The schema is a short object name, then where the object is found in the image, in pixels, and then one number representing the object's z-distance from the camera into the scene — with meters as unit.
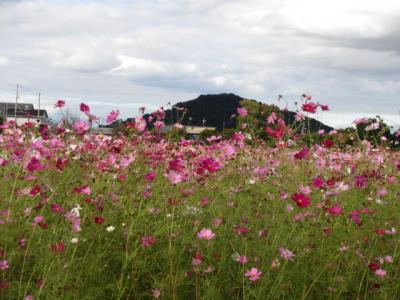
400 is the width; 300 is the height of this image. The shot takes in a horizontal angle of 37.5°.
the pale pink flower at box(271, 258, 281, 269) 3.27
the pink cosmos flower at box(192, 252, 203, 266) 3.25
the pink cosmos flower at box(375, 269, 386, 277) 3.43
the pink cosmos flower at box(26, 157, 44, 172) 3.40
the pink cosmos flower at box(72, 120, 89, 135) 4.21
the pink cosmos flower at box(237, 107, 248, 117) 5.61
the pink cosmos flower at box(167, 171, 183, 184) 3.89
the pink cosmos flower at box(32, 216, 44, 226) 3.27
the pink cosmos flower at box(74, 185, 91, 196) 3.73
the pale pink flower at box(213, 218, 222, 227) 3.81
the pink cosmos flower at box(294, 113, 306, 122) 6.48
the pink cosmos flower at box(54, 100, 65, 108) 4.80
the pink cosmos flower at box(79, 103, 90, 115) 4.27
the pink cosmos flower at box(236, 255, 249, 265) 3.25
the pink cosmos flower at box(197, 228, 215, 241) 3.33
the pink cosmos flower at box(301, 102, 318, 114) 5.18
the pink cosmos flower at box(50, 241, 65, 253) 3.03
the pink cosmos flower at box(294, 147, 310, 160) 3.88
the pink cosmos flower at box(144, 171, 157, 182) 3.96
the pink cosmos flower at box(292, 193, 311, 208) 3.35
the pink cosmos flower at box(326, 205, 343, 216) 3.66
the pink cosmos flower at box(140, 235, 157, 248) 3.50
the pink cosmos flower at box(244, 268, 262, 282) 3.14
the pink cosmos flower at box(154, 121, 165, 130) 5.20
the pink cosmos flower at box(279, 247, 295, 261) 3.28
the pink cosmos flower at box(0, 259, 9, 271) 3.08
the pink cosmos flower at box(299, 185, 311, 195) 3.81
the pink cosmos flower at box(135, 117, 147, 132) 4.72
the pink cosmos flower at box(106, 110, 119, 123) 4.29
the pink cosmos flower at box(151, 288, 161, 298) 3.15
